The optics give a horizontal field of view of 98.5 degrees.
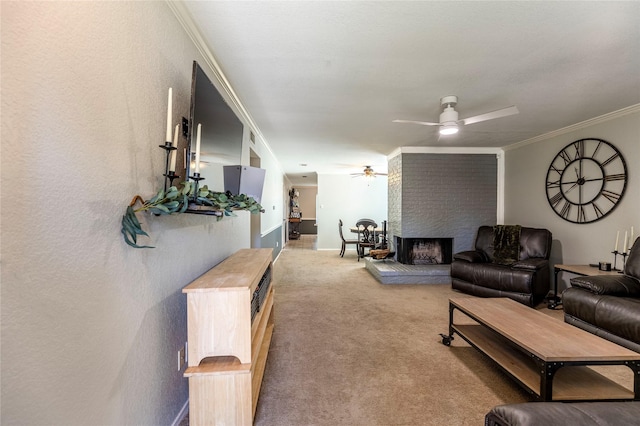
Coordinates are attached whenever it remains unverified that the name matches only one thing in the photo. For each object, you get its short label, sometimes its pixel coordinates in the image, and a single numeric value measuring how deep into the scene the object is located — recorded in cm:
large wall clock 327
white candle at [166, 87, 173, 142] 120
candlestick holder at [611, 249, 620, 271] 314
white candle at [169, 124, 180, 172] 143
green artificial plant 108
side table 308
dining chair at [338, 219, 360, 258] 679
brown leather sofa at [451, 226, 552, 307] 352
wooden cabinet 137
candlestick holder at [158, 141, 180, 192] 133
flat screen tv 149
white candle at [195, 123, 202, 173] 151
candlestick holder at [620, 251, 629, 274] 304
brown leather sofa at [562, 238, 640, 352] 219
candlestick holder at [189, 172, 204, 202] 142
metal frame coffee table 154
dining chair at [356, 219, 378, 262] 643
